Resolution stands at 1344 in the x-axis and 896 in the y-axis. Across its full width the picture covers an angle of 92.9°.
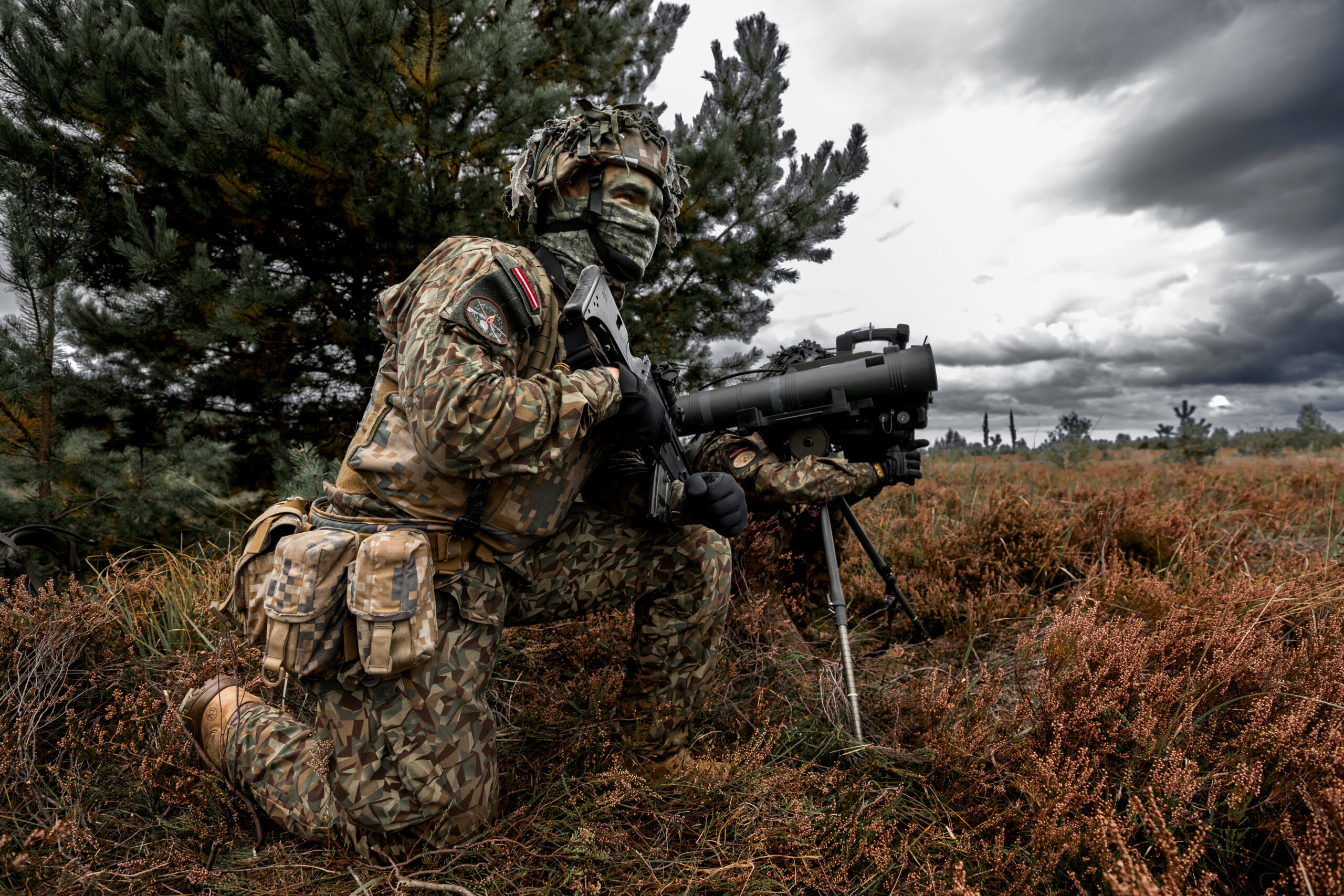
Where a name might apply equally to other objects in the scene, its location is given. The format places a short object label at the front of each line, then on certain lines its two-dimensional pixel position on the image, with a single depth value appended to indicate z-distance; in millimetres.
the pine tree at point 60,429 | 3686
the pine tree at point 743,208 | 4961
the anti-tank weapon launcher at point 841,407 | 2586
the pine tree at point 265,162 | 3588
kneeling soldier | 1646
